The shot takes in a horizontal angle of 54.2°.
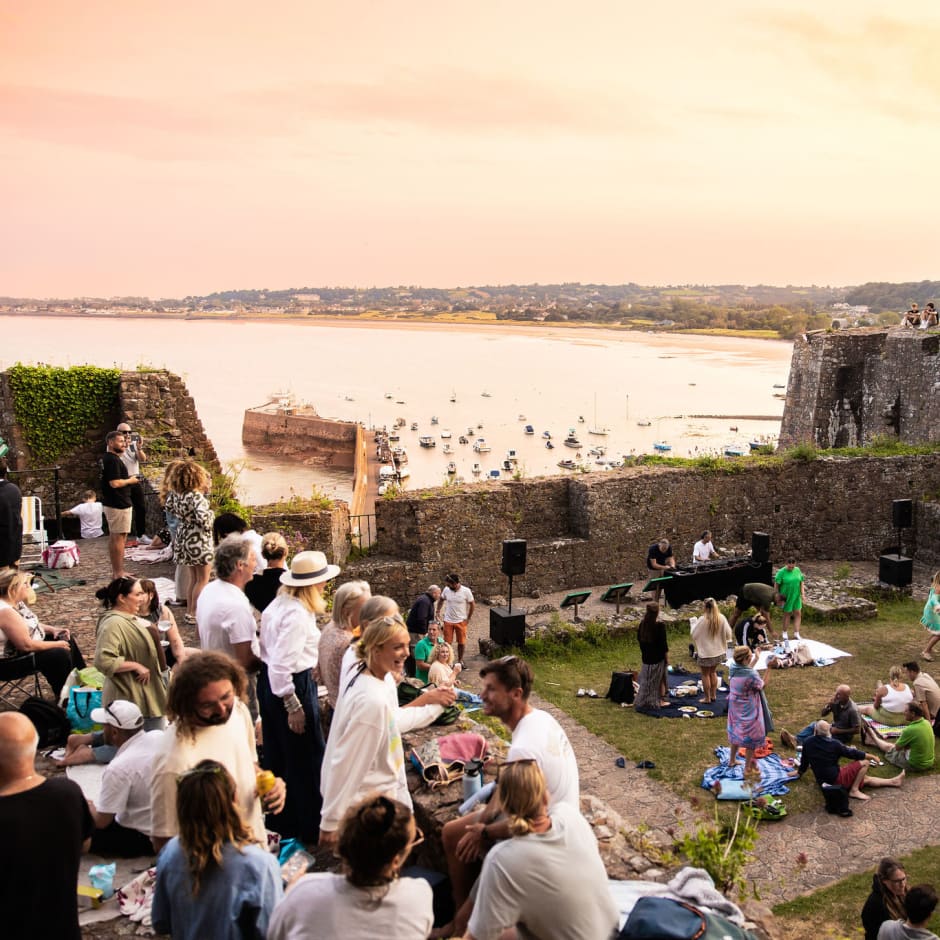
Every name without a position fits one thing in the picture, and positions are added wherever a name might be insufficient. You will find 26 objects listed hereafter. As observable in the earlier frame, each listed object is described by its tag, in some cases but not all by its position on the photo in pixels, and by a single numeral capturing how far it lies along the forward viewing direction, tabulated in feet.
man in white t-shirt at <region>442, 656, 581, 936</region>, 12.23
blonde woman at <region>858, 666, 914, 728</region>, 30.37
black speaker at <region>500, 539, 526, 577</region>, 42.80
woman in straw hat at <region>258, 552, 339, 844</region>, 15.78
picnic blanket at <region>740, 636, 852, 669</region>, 38.47
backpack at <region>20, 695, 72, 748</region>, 17.94
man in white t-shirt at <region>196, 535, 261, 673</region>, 16.92
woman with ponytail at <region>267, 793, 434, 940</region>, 9.39
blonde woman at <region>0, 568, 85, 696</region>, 18.86
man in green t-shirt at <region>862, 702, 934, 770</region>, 27.20
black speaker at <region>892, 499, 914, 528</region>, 50.67
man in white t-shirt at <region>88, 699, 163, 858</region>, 14.40
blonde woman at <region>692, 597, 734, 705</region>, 32.94
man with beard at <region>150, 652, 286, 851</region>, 11.67
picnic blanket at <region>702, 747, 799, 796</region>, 26.55
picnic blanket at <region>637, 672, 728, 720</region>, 32.71
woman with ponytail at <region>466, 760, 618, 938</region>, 10.57
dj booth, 45.34
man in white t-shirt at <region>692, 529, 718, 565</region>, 47.50
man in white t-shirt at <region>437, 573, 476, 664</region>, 37.65
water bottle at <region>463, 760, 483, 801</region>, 14.64
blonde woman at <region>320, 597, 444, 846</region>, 12.74
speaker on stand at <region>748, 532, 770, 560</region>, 48.85
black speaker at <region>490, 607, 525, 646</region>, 40.32
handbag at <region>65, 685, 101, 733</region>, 17.88
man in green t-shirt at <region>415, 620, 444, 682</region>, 26.43
